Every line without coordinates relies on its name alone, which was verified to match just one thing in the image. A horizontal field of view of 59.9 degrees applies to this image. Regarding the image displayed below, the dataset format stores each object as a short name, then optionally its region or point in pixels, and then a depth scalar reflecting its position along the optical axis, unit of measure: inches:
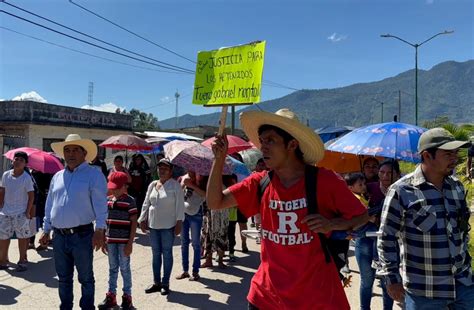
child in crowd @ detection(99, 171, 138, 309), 196.4
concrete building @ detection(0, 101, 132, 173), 812.0
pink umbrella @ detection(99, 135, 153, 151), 455.2
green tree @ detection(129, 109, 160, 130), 2955.2
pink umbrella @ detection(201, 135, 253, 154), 326.0
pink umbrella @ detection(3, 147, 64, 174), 297.1
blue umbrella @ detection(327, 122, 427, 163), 190.7
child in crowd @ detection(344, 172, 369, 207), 187.2
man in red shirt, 94.3
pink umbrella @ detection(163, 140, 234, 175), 224.2
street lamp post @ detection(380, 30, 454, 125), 1186.0
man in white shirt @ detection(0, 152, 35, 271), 258.2
